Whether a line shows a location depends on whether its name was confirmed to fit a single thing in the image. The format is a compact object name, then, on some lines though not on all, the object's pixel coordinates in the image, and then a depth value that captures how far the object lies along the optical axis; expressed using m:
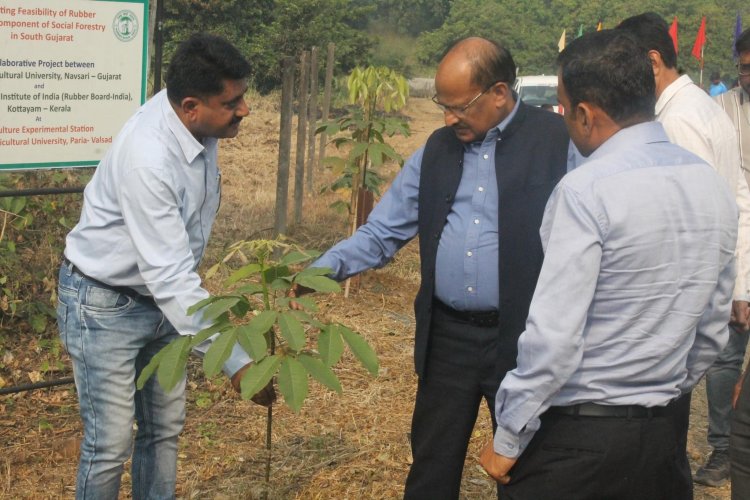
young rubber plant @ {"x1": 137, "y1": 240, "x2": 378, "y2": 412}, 2.74
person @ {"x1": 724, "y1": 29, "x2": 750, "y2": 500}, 2.98
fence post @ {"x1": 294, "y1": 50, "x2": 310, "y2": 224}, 8.02
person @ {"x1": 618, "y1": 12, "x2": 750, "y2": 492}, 3.61
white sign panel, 4.10
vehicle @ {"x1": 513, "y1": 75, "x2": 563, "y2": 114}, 16.78
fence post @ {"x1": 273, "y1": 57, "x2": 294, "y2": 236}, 6.98
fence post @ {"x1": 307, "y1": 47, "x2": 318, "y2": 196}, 9.65
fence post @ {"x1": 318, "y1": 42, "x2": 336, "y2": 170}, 10.39
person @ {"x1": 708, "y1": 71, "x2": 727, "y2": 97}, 18.52
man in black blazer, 3.08
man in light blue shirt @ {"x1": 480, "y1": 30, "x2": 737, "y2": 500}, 2.27
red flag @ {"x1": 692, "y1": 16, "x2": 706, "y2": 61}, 18.47
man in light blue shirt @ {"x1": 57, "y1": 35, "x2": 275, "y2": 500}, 2.96
